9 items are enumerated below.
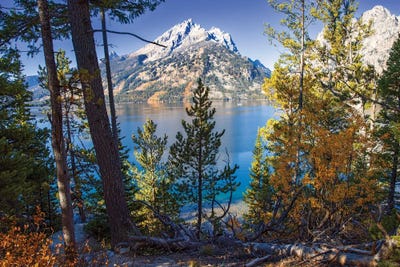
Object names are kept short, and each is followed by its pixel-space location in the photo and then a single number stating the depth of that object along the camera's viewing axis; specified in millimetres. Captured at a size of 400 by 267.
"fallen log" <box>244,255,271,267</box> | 3422
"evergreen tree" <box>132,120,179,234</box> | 14688
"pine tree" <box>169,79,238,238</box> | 12655
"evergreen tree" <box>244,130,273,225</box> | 16934
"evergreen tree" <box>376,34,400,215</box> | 9680
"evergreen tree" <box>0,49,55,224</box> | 7887
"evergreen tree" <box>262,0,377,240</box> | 9383
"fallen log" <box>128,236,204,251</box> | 4695
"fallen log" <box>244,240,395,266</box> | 2747
